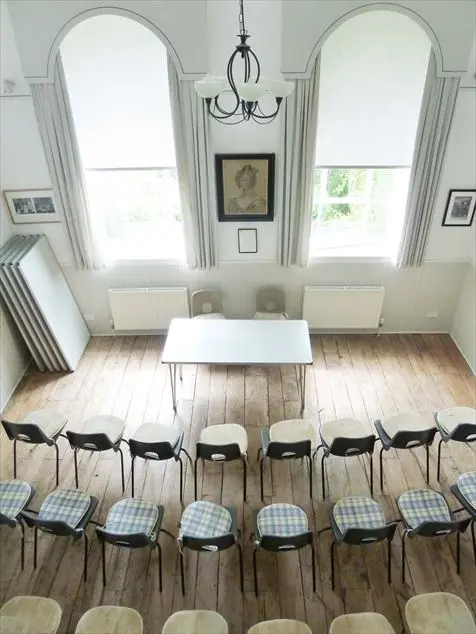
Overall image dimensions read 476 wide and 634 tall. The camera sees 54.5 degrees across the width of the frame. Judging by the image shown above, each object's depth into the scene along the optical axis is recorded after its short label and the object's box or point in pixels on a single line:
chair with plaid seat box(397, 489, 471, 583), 3.62
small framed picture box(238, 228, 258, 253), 5.77
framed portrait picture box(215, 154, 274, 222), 5.30
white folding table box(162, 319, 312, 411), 4.81
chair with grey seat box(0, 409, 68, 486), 4.12
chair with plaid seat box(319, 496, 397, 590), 3.35
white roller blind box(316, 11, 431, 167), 4.65
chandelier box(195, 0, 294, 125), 2.83
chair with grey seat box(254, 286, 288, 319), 6.02
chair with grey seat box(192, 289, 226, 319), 6.08
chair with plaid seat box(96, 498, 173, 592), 3.49
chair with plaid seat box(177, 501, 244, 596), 3.61
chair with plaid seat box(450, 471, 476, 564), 3.72
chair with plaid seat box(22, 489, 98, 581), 3.49
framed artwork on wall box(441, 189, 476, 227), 5.46
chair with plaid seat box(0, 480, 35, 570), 3.73
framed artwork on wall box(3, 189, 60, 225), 5.46
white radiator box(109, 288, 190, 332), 6.12
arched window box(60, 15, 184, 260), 4.73
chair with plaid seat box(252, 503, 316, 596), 3.32
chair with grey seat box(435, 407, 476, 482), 4.11
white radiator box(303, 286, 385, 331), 6.10
